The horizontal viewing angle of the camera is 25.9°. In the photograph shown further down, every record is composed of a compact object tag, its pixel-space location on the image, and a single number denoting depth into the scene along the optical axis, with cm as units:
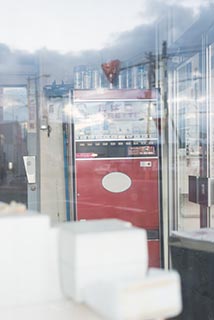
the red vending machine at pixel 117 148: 341
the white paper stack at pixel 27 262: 81
